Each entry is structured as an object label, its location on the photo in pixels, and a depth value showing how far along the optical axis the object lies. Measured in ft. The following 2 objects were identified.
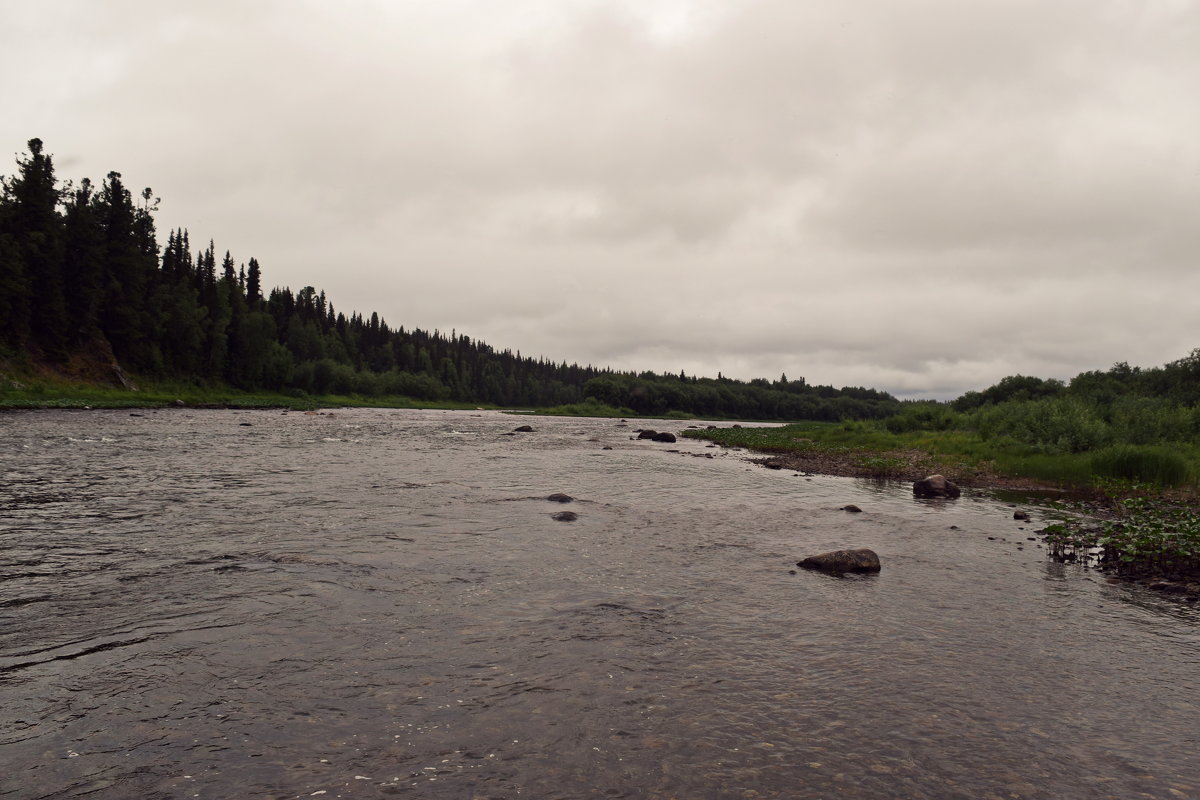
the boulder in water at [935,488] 93.09
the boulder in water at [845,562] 48.32
